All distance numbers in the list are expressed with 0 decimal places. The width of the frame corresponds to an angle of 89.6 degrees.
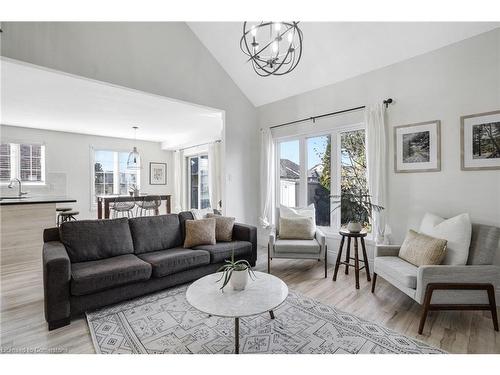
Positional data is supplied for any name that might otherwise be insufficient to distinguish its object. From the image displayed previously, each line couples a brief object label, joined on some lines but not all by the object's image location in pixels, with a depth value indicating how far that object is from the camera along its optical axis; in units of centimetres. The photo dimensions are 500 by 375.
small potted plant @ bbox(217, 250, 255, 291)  191
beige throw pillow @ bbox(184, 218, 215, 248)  319
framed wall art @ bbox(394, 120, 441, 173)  286
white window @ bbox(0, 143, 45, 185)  537
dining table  500
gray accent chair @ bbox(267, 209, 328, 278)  319
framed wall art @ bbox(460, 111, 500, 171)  248
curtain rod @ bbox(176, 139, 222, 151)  571
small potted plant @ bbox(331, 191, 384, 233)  308
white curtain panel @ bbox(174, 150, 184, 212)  723
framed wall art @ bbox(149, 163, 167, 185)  738
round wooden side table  303
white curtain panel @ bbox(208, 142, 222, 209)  571
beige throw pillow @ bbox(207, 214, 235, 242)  348
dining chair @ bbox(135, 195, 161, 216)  551
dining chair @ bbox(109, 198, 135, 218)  520
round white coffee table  164
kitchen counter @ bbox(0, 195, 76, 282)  351
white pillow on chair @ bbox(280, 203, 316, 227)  373
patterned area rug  182
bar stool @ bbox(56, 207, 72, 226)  465
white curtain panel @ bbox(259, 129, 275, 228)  456
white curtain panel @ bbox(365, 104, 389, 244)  317
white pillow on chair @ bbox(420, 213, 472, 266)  228
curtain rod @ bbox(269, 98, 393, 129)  319
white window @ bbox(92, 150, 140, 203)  655
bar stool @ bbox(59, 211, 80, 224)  433
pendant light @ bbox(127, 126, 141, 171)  542
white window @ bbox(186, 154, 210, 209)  658
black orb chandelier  338
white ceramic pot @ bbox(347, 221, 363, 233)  306
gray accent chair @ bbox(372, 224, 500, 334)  204
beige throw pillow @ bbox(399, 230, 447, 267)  230
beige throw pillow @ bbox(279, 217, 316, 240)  351
